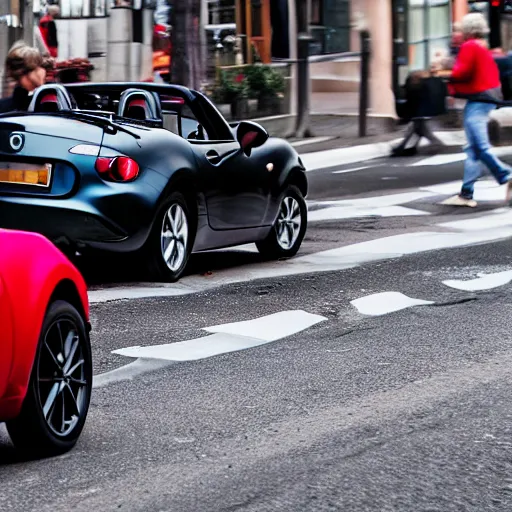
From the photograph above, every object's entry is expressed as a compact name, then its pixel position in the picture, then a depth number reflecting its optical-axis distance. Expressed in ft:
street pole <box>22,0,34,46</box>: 91.45
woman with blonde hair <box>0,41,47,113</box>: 40.96
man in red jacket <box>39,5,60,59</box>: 90.84
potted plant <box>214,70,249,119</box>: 79.36
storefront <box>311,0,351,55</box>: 88.89
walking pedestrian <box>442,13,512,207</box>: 52.19
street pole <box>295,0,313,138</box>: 80.18
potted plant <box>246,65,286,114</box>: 82.07
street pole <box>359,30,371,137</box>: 80.43
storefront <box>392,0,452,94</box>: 90.48
